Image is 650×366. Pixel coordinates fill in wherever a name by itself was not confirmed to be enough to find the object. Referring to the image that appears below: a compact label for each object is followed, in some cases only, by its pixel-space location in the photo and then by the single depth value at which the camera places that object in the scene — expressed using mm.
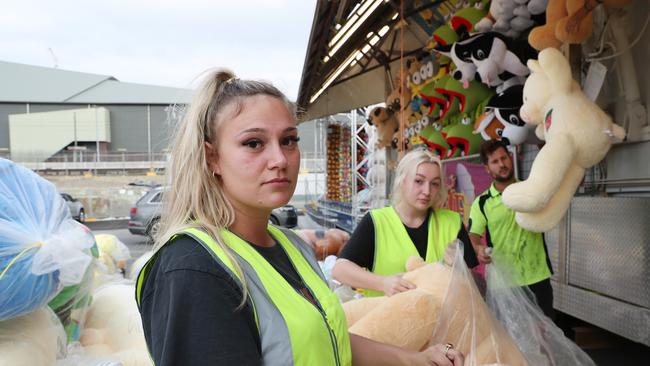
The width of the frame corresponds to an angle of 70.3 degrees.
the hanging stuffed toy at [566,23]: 3051
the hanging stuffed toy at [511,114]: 4219
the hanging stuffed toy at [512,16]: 3993
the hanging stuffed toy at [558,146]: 2746
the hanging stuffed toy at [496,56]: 4211
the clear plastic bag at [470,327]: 1511
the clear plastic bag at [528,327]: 1701
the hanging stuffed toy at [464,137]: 5754
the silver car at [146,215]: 9337
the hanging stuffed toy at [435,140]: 6609
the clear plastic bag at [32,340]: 1458
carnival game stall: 2883
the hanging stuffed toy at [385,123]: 9123
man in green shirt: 3082
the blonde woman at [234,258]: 759
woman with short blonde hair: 2250
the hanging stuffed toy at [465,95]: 5418
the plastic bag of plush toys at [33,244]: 1516
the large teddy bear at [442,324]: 1529
